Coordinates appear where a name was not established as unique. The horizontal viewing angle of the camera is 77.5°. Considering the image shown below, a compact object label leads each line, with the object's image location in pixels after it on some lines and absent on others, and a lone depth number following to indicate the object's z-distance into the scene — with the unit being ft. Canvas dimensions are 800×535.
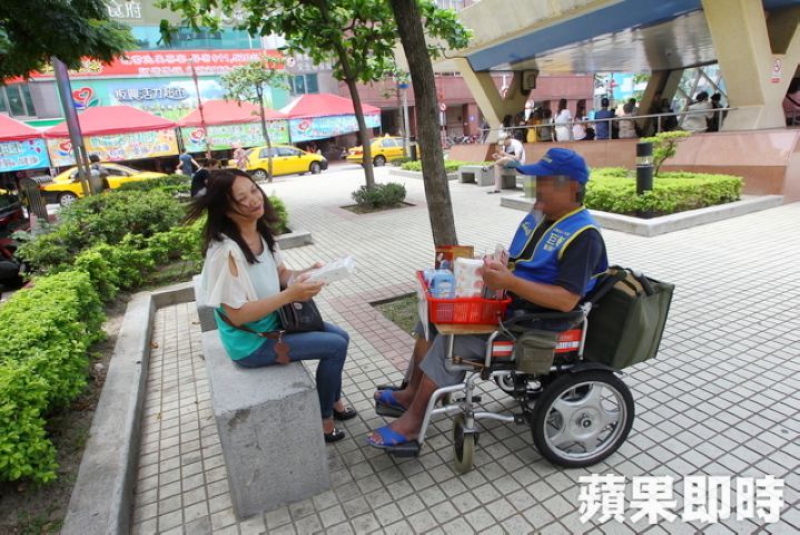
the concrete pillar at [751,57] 30.66
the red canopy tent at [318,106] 93.30
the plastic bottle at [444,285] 8.34
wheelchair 8.33
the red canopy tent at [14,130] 64.75
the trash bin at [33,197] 33.50
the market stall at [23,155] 76.48
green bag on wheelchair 7.93
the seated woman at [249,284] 8.19
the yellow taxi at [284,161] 74.08
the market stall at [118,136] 71.46
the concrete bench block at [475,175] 47.42
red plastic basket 8.22
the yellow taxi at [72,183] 60.49
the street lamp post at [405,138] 78.71
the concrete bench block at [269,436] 7.82
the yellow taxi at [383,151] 85.37
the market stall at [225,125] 83.51
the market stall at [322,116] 93.81
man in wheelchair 7.72
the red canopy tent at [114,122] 70.64
